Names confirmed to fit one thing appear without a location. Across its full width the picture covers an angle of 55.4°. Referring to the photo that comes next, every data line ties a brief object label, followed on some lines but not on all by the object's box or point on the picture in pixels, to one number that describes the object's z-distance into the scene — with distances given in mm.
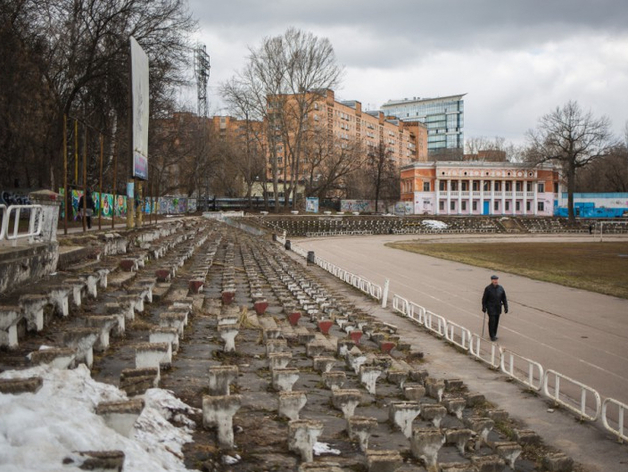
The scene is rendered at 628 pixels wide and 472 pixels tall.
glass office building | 154775
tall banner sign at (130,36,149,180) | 14656
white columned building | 98375
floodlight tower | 70188
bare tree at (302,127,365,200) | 78250
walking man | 15289
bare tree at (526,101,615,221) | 83000
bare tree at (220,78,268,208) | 67312
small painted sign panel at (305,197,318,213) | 80188
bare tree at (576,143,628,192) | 106038
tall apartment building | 115938
